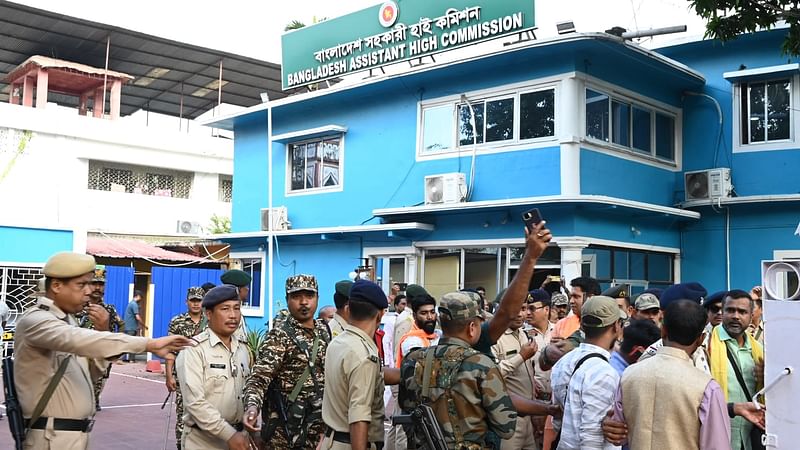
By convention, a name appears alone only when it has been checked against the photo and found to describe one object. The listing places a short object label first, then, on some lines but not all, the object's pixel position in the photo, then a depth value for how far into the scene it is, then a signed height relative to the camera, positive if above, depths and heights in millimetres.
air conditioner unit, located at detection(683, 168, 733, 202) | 13977 +1643
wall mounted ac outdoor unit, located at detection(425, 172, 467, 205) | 14055 +1479
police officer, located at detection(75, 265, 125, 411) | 7646 -362
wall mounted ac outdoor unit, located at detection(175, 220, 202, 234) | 27609 +1314
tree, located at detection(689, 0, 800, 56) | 8797 +3013
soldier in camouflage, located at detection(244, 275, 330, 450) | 5043 -812
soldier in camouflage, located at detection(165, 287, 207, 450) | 7762 -639
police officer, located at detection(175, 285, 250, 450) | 4582 -740
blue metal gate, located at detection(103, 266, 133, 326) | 19797 -628
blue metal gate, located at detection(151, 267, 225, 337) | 20547 -715
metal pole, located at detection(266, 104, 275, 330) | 15352 +621
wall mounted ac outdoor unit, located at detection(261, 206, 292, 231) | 17875 +1098
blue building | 13055 +1990
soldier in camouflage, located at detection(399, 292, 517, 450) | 3857 -608
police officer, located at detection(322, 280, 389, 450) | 4242 -656
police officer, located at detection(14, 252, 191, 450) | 3924 -488
